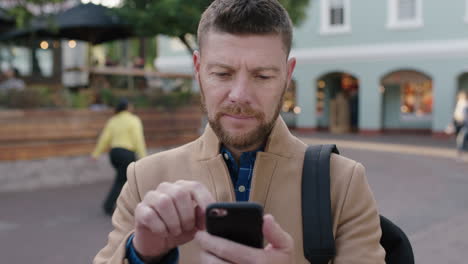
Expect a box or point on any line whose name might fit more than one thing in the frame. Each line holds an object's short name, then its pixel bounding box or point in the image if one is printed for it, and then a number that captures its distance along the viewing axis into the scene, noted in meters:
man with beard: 1.62
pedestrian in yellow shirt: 8.38
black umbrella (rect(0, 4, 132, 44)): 14.57
